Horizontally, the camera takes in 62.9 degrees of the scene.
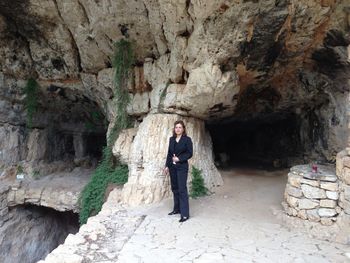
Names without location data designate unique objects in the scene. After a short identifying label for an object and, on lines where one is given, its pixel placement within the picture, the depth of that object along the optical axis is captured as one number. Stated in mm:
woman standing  4531
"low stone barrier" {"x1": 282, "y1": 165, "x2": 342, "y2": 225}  3895
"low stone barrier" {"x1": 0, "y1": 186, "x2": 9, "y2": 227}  7840
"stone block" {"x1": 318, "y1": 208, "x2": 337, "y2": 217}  3888
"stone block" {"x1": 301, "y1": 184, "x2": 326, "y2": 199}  3965
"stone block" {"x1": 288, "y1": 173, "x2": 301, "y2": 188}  4216
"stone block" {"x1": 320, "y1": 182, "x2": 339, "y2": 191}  3877
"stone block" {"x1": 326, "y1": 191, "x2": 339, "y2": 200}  3869
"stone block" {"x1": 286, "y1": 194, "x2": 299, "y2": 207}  4216
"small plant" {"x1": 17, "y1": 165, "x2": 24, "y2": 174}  8930
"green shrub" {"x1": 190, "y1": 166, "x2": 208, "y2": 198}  5891
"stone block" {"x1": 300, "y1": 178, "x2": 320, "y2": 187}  4007
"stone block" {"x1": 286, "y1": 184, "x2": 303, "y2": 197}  4189
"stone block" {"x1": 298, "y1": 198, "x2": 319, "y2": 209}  4016
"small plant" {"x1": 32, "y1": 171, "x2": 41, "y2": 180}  9069
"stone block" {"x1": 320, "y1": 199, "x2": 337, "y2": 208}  3888
